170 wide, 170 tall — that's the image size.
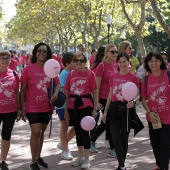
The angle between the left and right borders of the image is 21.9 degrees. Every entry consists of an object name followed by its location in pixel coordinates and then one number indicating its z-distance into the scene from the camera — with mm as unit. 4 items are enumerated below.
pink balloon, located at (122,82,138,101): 5996
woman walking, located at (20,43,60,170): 6336
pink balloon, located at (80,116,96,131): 6273
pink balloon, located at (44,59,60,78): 6148
